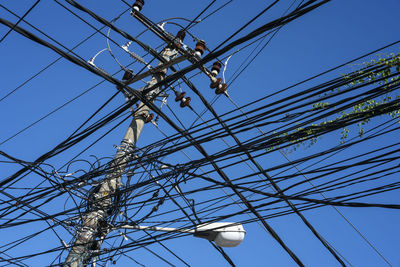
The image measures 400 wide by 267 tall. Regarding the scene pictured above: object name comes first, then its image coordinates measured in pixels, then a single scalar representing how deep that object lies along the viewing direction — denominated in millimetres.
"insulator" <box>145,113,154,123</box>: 5836
